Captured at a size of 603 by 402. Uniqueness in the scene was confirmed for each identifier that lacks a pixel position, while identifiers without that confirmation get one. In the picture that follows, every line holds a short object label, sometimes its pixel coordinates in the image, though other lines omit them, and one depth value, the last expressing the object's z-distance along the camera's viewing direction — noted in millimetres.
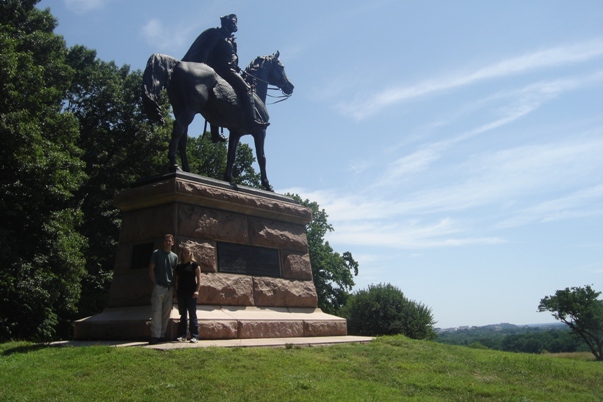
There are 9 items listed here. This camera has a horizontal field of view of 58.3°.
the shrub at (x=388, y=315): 16812
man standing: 6977
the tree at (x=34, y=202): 15641
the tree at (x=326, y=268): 33969
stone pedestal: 7848
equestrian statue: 8977
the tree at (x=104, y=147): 22109
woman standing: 7094
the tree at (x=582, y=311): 39906
